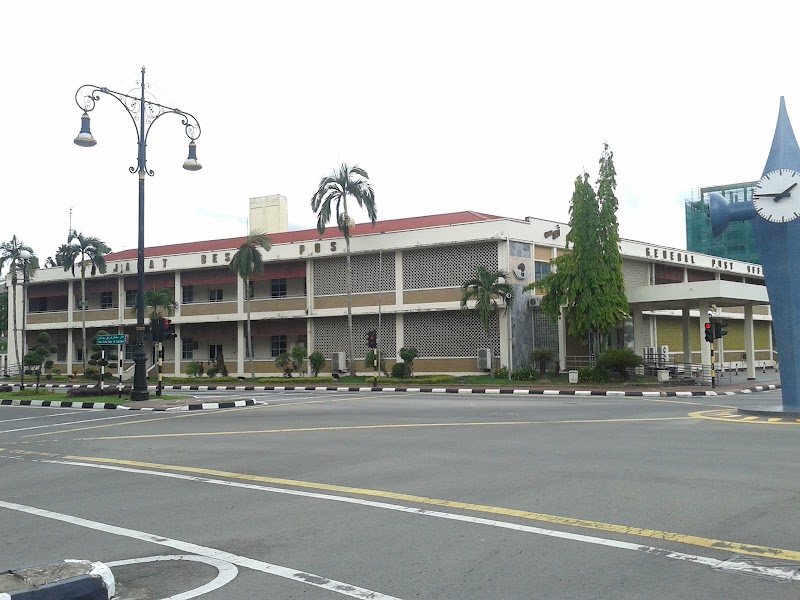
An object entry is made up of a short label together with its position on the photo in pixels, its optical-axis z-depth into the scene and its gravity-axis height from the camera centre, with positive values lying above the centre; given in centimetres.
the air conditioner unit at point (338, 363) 4544 -58
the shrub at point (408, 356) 4200 -25
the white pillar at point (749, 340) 3903 +17
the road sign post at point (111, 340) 2898 +71
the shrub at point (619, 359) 3481 -59
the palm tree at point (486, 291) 3825 +299
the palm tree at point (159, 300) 5016 +379
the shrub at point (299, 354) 4647 +1
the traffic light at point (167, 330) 2684 +97
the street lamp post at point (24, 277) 5704 +641
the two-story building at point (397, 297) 4088 +344
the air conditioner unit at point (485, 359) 4016 -49
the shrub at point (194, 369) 5103 -83
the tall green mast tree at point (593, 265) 3572 +393
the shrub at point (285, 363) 4774 -53
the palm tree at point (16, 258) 5659 +770
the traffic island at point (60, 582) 510 -153
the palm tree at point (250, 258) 4600 +593
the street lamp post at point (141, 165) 2595 +661
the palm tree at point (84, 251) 5159 +739
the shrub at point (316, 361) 4581 -44
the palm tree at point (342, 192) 4138 +880
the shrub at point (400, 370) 4197 -101
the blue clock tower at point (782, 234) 1756 +259
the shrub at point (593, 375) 3572 -132
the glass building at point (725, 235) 8350 +1257
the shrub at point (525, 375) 3816 -132
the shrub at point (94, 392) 2978 -131
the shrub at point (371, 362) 4256 -58
